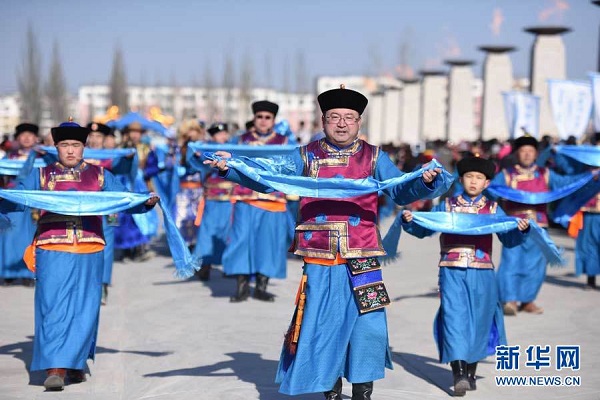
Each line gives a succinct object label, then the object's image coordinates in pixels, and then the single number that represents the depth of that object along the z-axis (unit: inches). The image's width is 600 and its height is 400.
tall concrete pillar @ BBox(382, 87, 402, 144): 2258.9
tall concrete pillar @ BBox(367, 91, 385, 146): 2487.5
